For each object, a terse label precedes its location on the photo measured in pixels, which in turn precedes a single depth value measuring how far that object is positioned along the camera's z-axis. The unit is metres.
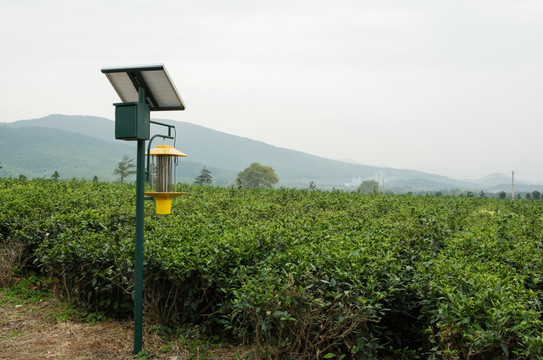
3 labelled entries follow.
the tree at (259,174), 99.00
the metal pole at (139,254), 3.75
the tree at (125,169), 84.38
